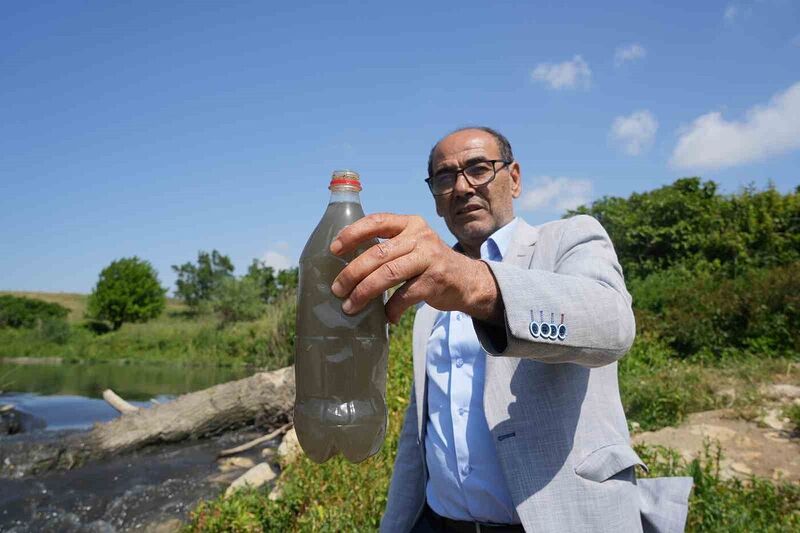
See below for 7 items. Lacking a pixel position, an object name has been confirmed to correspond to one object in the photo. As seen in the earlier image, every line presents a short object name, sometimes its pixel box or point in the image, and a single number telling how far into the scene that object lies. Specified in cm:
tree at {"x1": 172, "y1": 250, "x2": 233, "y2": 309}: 6138
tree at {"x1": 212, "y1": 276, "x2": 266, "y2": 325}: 3600
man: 123
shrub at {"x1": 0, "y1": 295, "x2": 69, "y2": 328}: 4628
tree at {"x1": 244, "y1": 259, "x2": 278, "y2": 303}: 3953
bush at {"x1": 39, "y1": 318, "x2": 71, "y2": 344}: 3859
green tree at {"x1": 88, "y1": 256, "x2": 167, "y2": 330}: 4831
